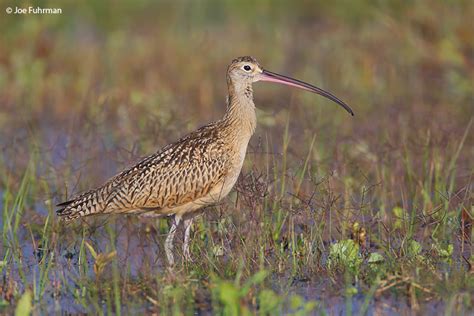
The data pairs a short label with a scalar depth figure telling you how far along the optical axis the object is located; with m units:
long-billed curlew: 14.25
